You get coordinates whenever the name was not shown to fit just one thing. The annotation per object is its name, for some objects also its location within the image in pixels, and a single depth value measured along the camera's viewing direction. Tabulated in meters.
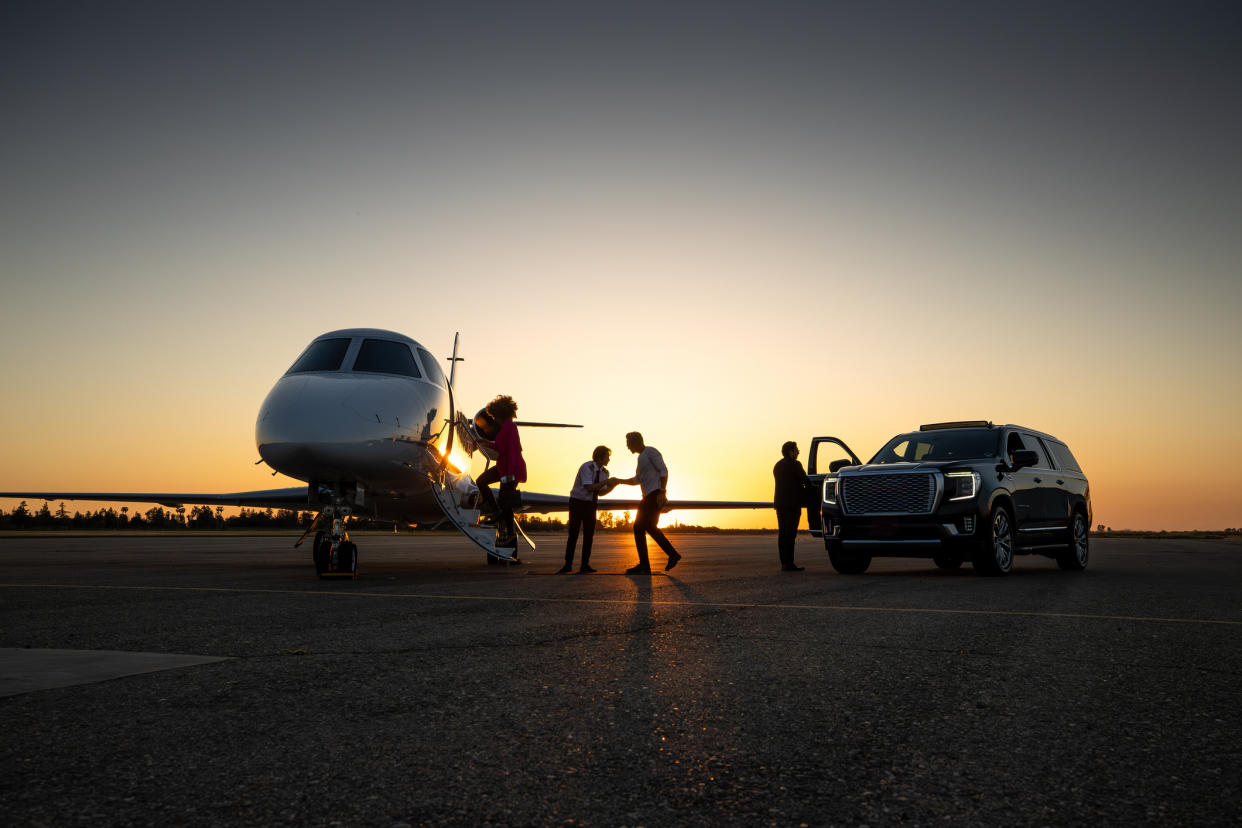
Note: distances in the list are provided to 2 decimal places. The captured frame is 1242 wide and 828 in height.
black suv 11.16
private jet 9.76
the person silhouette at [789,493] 12.99
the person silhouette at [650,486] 12.02
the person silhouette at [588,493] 12.12
